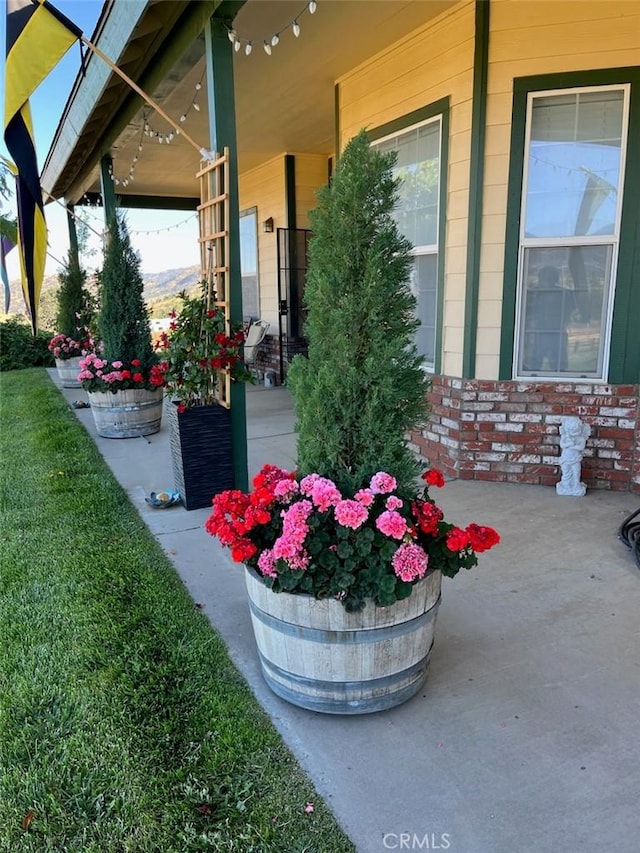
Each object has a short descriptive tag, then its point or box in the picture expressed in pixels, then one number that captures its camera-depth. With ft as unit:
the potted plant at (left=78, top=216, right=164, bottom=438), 17.38
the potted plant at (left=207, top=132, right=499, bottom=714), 5.63
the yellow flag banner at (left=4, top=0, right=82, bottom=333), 9.48
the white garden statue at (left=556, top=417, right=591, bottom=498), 11.93
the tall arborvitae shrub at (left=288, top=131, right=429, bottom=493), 5.97
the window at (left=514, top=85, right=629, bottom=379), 11.52
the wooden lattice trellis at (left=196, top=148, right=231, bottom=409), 11.25
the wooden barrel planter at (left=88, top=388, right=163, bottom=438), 17.51
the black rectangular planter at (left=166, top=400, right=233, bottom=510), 11.65
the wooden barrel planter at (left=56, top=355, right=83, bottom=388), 27.32
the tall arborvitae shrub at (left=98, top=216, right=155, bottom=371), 17.93
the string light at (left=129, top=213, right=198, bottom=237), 32.62
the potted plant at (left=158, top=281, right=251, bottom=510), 11.55
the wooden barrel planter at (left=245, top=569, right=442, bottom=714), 5.69
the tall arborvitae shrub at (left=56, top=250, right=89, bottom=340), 28.71
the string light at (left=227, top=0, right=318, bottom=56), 10.43
